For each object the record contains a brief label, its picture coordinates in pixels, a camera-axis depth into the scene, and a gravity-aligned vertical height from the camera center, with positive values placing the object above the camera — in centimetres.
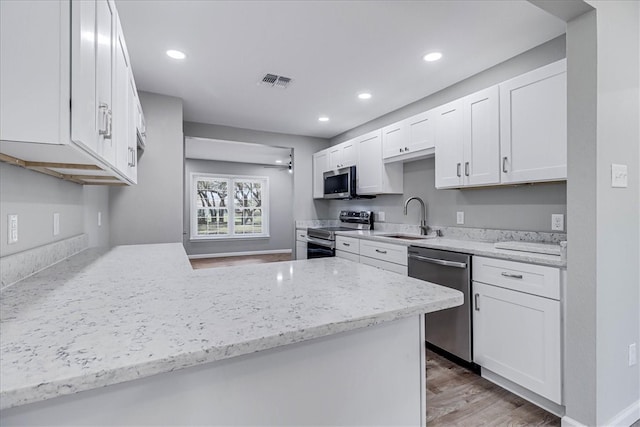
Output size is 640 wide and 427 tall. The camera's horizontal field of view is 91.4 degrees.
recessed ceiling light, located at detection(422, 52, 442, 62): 254 +130
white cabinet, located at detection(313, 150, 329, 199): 496 +71
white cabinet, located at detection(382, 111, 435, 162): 306 +80
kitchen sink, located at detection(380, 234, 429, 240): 338 -25
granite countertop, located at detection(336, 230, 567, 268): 182 -25
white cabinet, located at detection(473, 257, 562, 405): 181 -73
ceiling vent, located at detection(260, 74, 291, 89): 299 +131
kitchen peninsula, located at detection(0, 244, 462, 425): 60 -27
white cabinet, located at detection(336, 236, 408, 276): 291 -41
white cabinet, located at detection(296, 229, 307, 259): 479 -47
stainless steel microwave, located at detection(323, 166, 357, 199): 421 +44
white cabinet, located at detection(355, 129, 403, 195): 377 +54
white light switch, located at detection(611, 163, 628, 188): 164 +20
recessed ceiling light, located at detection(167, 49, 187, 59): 251 +130
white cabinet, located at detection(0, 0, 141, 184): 73 +34
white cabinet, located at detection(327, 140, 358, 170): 426 +84
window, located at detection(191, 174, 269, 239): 766 +19
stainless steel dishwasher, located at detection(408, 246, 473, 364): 228 -60
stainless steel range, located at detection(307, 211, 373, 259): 406 -26
